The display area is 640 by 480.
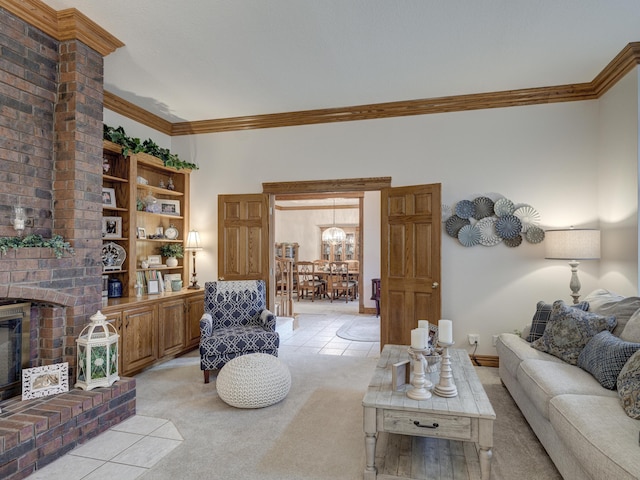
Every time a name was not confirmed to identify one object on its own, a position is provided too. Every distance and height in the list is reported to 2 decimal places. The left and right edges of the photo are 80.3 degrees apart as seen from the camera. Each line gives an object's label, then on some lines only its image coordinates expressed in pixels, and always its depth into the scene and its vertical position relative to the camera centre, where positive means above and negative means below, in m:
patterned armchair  3.58 -0.83
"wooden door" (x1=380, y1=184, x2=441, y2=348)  4.19 -0.16
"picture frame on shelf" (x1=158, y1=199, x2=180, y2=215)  4.90 +0.52
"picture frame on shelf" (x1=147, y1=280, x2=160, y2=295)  4.37 -0.47
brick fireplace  2.57 +0.42
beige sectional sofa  1.58 -0.84
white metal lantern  2.77 -0.82
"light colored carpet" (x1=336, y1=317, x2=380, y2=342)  5.53 -1.35
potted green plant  4.90 -0.09
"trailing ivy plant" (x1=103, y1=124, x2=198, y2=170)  3.89 +1.11
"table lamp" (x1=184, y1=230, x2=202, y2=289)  5.01 +0.05
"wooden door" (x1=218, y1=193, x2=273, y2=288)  4.95 +0.12
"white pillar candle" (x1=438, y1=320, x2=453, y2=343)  2.34 -0.53
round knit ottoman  3.00 -1.10
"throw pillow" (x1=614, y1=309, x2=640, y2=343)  2.32 -0.53
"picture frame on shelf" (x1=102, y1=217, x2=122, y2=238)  4.09 +0.22
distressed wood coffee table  2.00 -0.94
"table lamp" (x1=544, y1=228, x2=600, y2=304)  3.58 -0.01
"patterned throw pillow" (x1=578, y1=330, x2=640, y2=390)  2.17 -0.67
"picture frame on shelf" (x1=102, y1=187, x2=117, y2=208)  4.02 +0.52
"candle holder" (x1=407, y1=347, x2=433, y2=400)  2.18 -0.79
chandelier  10.23 +0.32
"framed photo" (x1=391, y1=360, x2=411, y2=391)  2.31 -0.81
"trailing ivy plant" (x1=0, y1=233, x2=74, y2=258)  2.47 +0.02
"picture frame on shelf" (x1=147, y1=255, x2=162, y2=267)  4.67 -0.18
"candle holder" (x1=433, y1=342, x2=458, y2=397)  2.22 -0.82
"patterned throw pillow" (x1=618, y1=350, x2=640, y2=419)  1.82 -0.71
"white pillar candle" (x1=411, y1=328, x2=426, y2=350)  2.27 -0.56
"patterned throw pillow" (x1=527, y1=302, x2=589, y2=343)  3.09 -0.62
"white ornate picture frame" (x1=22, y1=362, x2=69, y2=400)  2.55 -0.93
